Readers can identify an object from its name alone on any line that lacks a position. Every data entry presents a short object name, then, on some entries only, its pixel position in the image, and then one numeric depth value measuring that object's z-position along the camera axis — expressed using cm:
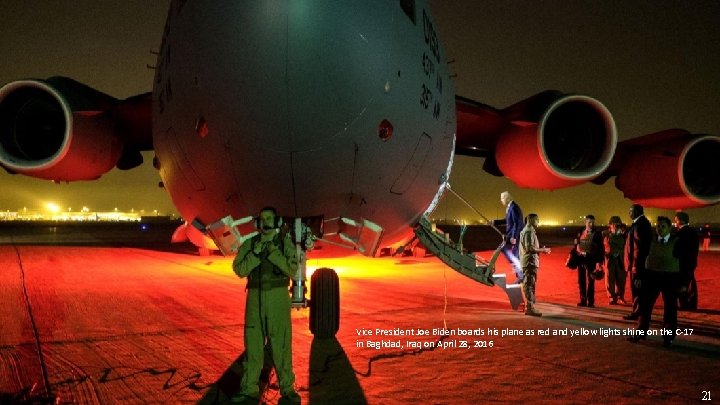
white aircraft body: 370
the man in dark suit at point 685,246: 623
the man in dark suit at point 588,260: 887
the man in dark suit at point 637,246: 690
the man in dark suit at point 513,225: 843
